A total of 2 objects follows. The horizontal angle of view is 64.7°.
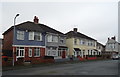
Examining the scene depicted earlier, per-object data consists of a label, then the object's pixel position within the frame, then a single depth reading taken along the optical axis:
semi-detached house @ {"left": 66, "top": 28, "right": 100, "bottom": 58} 24.68
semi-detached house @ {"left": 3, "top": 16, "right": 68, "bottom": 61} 16.81
